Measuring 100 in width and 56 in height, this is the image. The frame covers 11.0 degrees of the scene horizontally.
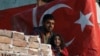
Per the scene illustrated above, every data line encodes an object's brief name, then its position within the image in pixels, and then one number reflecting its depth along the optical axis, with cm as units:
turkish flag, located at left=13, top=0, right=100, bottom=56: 1023
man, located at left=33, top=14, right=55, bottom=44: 870
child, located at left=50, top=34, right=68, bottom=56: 862
